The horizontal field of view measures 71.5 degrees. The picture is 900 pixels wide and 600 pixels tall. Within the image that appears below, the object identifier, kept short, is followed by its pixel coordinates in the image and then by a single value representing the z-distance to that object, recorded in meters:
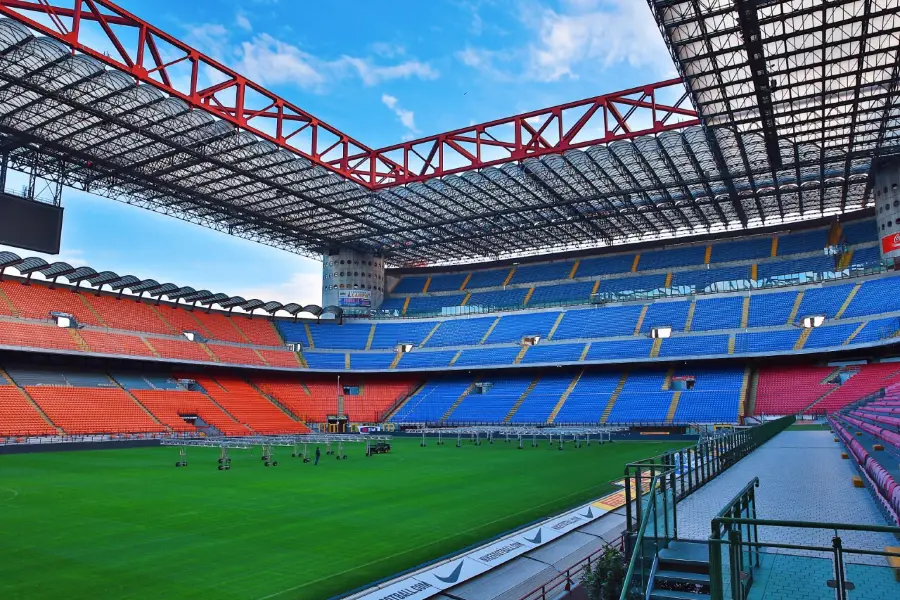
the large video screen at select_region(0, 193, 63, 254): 41.12
